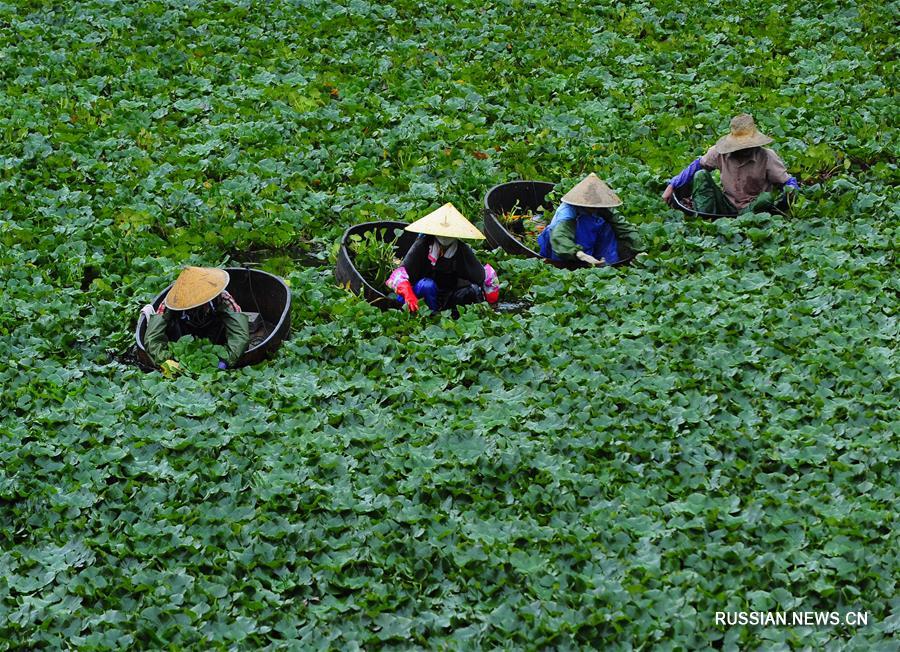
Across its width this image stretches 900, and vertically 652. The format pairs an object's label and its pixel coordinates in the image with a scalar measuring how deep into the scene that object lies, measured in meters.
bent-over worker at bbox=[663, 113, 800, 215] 20.06
